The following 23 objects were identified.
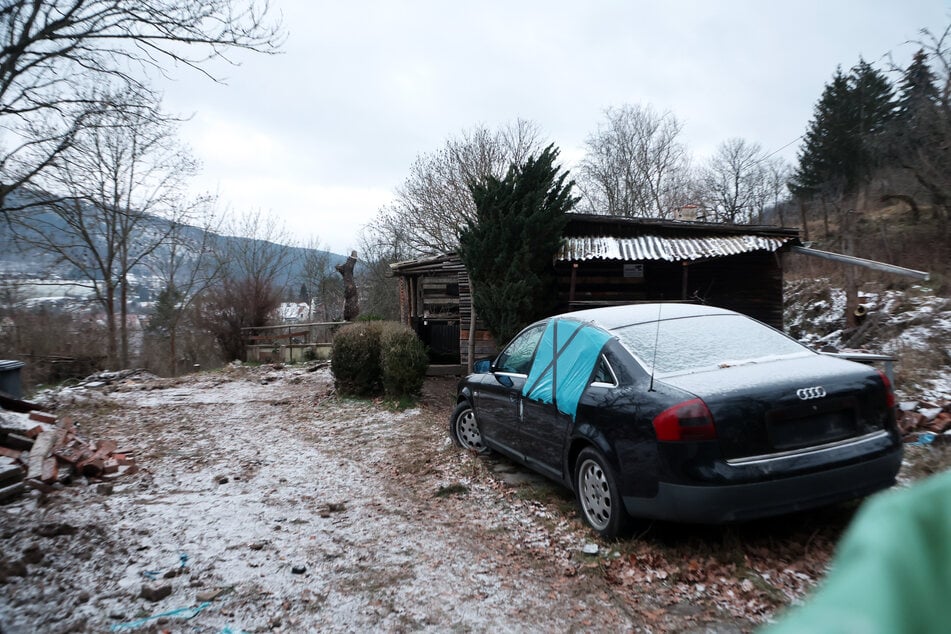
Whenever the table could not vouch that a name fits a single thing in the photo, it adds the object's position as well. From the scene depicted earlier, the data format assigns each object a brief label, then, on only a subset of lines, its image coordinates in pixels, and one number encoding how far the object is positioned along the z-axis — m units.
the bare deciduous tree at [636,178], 38.84
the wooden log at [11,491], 5.03
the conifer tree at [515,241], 10.89
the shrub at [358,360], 11.90
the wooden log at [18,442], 6.27
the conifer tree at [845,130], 29.73
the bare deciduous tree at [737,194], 42.97
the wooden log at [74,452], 6.31
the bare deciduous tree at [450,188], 28.56
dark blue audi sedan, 3.50
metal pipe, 9.21
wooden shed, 11.91
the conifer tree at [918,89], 19.34
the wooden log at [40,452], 5.66
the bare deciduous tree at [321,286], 48.34
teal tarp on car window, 4.64
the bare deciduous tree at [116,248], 20.39
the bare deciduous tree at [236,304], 26.86
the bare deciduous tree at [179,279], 26.64
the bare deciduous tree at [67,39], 5.23
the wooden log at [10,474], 5.13
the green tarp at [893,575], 0.71
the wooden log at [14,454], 5.77
